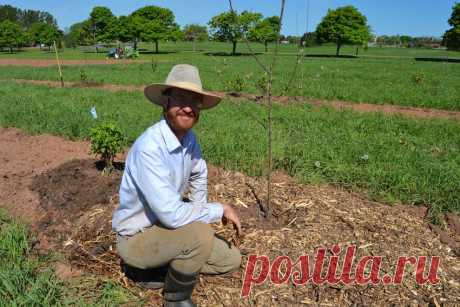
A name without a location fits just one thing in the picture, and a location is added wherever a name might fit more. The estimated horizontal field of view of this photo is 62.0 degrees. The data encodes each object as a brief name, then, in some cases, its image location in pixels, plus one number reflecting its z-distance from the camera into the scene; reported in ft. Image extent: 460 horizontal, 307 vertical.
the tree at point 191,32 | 271.28
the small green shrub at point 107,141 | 14.52
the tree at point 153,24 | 179.93
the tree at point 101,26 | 200.64
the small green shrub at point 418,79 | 48.62
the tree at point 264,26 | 177.95
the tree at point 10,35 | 192.03
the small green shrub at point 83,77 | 49.20
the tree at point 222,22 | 157.32
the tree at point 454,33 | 139.74
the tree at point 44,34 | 212.02
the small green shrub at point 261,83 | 36.09
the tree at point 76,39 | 233.96
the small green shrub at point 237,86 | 40.09
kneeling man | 7.47
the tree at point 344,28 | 164.04
